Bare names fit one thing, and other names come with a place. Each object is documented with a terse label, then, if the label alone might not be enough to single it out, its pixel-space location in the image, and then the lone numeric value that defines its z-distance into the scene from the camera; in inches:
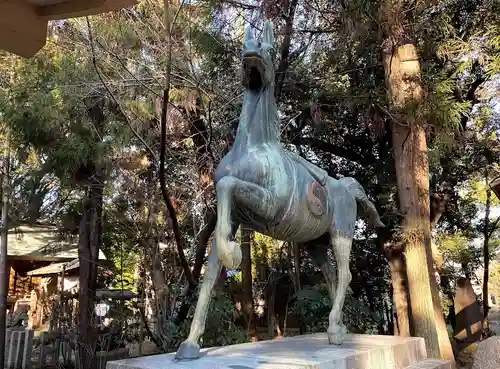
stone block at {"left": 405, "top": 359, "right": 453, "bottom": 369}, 156.5
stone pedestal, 111.3
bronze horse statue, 119.1
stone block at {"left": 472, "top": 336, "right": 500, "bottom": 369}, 193.6
